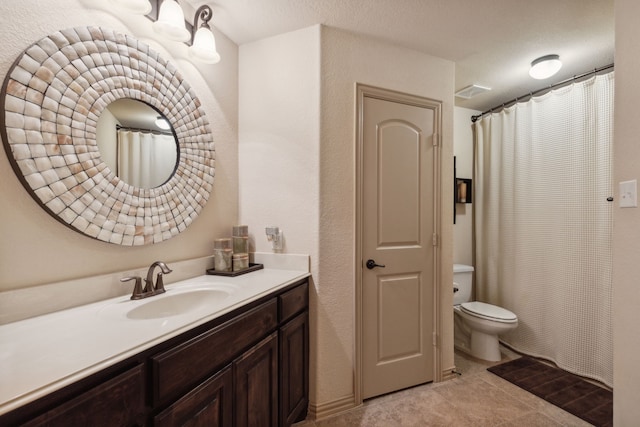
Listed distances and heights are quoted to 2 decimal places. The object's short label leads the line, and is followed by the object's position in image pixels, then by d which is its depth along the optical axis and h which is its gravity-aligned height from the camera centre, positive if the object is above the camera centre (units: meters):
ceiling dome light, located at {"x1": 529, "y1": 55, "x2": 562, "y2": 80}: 2.18 +1.16
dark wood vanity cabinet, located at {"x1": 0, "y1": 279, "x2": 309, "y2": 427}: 0.67 -0.53
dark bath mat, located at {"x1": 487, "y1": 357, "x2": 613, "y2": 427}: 1.77 -1.22
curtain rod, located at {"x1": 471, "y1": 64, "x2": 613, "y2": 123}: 2.17 +1.10
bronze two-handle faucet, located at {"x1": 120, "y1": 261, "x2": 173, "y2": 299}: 1.25 -0.32
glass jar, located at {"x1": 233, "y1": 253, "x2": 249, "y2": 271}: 1.73 -0.29
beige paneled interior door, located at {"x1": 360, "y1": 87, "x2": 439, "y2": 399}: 1.96 -0.19
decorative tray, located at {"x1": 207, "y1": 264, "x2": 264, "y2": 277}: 1.65 -0.34
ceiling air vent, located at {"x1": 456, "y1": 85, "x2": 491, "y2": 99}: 2.65 +1.18
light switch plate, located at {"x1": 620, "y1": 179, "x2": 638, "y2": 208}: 1.19 +0.10
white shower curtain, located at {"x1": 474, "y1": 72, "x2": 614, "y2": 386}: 2.09 -0.05
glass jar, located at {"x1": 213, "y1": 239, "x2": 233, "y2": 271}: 1.71 -0.25
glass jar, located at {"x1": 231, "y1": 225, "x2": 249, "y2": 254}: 1.80 -0.16
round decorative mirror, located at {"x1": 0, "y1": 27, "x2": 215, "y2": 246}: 1.00 +0.33
